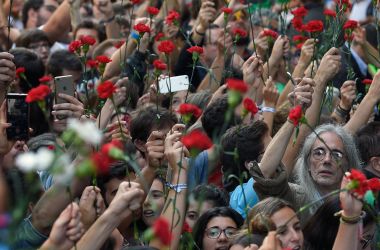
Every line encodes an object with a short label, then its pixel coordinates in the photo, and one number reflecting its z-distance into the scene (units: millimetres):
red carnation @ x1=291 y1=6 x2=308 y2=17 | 13258
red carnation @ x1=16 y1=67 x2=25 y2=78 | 12381
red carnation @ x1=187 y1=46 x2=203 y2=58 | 11786
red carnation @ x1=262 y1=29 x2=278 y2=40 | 13258
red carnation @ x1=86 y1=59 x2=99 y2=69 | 11744
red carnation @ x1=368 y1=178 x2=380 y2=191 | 8504
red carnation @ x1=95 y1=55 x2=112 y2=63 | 11201
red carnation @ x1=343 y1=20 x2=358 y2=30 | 12237
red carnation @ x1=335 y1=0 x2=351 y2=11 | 12489
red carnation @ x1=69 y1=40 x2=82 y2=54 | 11734
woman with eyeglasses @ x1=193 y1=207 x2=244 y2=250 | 10047
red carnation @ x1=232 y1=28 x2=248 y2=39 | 13045
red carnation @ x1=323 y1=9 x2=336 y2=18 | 12856
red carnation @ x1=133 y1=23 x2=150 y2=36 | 11675
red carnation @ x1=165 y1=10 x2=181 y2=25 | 12977
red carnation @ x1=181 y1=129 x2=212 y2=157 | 7568
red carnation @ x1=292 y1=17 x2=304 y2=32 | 13214
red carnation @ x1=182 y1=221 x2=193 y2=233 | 9518
